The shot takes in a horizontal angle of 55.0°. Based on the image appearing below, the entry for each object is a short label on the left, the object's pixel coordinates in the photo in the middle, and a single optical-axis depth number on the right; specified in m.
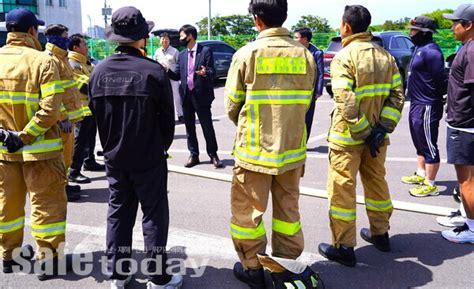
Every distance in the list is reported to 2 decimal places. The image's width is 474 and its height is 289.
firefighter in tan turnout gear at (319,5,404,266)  3.58
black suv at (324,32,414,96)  14.07
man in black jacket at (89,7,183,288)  3.04
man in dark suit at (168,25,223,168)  6.55
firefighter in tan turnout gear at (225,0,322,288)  3.19
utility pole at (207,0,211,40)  31.92
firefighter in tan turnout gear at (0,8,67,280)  3.43
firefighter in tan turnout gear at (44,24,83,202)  4.49
